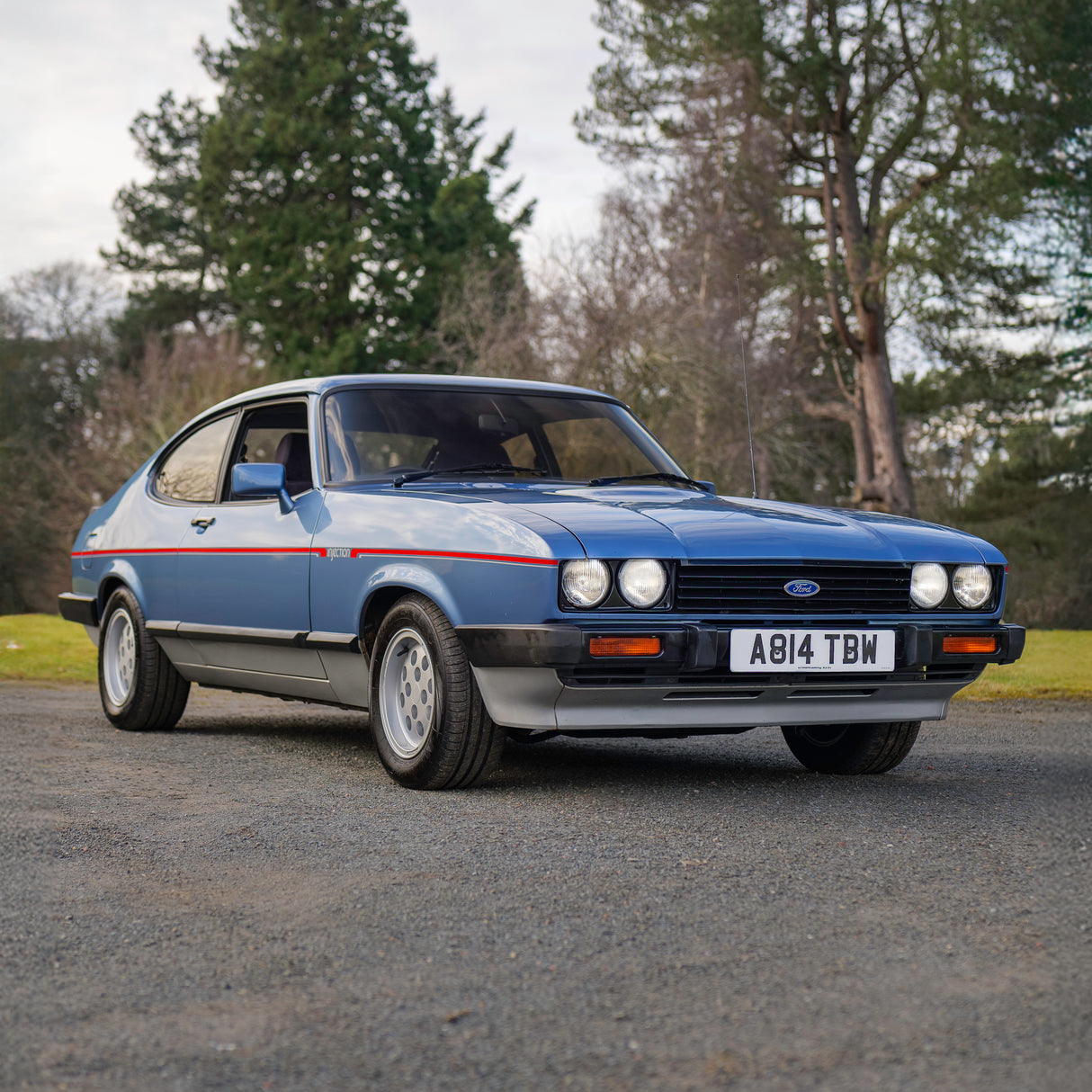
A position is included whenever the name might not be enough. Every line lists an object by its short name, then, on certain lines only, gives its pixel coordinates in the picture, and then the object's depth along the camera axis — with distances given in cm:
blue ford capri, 478
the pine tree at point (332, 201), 4125
